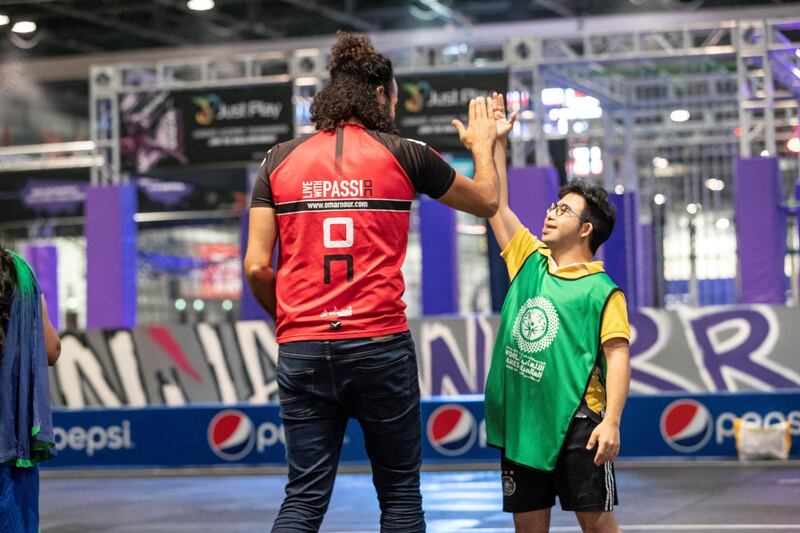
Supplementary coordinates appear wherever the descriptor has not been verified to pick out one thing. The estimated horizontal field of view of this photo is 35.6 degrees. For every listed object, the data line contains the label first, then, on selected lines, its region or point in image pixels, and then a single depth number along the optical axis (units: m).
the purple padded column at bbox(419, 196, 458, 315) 15.29
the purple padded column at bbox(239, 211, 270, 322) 15.33
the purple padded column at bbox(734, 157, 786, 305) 14.05
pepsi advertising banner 10.42
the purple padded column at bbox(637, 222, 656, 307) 19.97
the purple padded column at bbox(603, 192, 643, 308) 14.30
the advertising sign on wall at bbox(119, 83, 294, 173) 16.36
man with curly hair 3.44
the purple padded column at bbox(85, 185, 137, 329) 15.40
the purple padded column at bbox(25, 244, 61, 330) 19.40
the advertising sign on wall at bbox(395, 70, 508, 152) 15.75
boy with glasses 3.87
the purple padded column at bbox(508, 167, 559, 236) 13.98
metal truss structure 15.09
